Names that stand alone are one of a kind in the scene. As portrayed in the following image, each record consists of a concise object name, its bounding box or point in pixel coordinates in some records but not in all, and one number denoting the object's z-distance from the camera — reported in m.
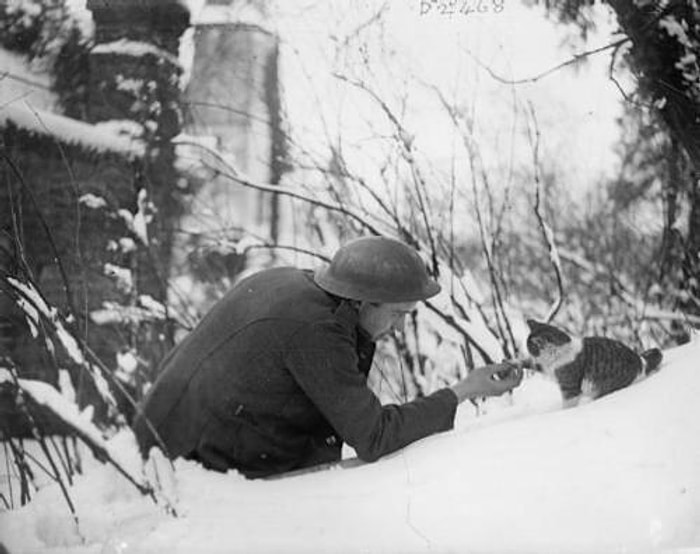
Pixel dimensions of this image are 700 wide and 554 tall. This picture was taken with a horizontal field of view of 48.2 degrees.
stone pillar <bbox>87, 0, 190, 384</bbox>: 2.17
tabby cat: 2.11
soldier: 1.90
